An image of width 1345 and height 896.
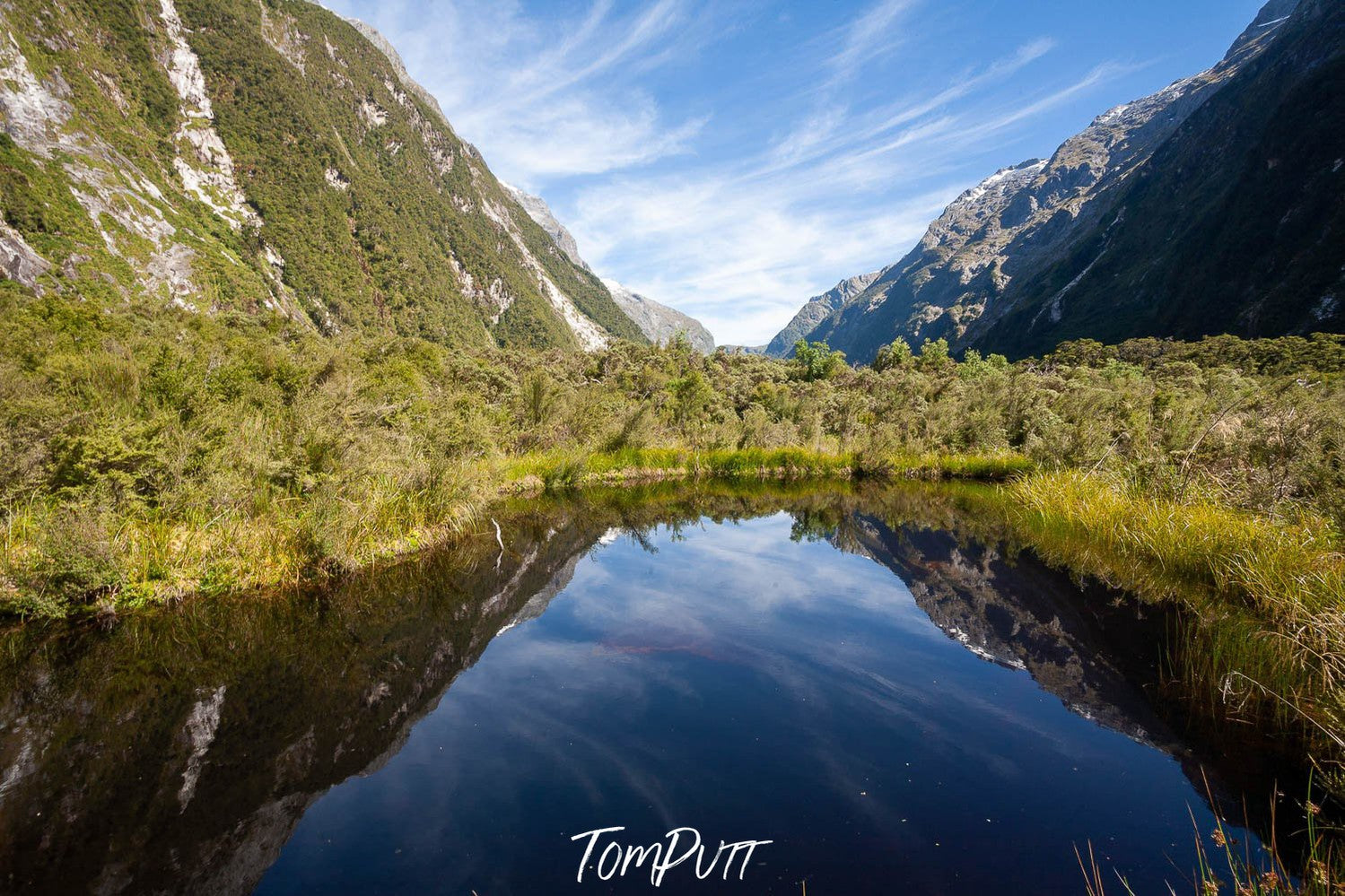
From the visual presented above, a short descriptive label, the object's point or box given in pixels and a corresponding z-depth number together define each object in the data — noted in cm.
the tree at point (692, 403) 2641
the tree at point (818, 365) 5300
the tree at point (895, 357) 5828
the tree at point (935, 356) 5638
